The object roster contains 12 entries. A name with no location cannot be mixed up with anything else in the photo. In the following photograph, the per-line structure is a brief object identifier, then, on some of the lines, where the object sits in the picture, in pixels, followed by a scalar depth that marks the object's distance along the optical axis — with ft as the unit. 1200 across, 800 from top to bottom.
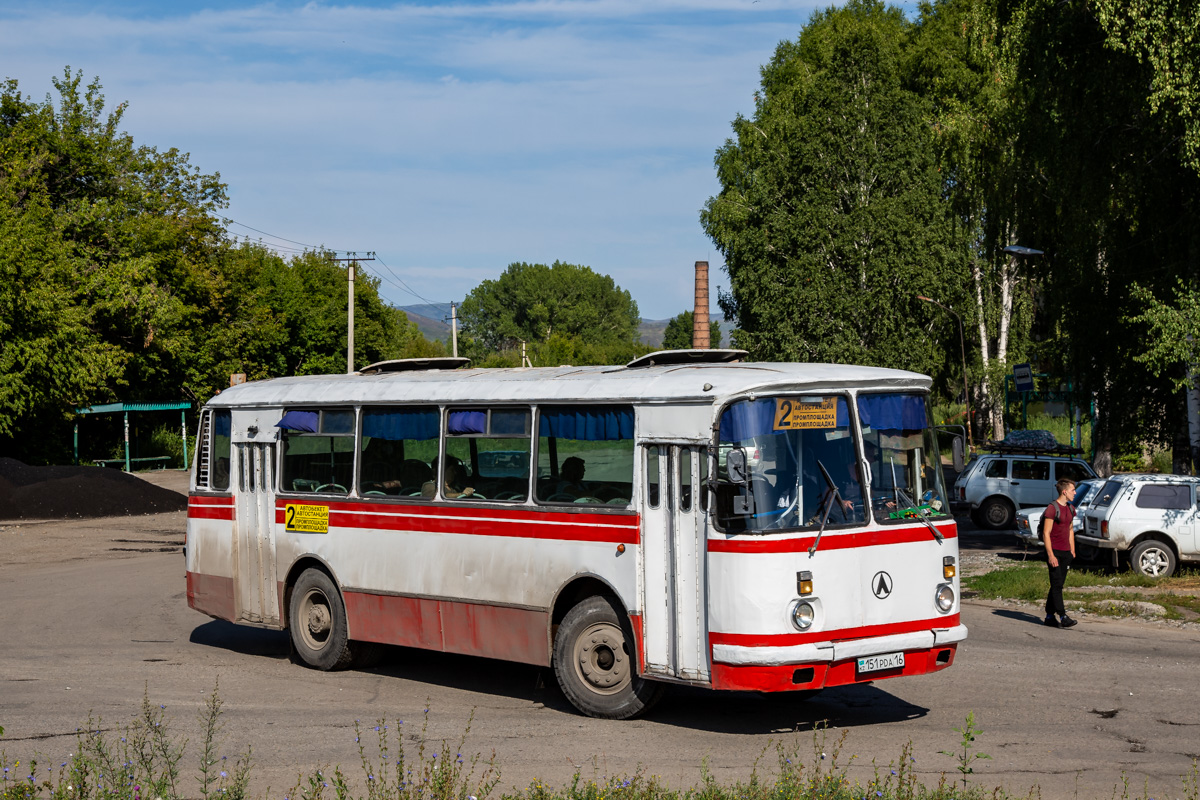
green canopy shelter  159.43
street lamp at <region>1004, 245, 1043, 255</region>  94.52
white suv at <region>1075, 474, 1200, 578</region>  63.93
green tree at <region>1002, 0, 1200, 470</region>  73.41
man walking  49.39
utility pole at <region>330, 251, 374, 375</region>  169.37
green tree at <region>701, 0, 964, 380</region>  177.78
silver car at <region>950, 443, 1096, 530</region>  100.58
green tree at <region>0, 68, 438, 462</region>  129.90
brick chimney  154.81
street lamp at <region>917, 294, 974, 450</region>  170.86
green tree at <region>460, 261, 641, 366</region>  560.61
